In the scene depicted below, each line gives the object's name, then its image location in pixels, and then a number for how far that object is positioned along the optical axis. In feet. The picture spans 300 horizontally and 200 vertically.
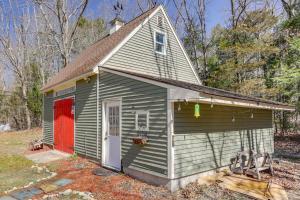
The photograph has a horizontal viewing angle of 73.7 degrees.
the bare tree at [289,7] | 41.45
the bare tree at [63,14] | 53.41
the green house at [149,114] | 17.85
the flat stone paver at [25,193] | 17.07
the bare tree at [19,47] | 67.37
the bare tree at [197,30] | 56.07
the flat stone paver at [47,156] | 28.30
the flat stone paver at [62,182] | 19.22
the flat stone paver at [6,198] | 17.14
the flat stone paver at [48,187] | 17.99
